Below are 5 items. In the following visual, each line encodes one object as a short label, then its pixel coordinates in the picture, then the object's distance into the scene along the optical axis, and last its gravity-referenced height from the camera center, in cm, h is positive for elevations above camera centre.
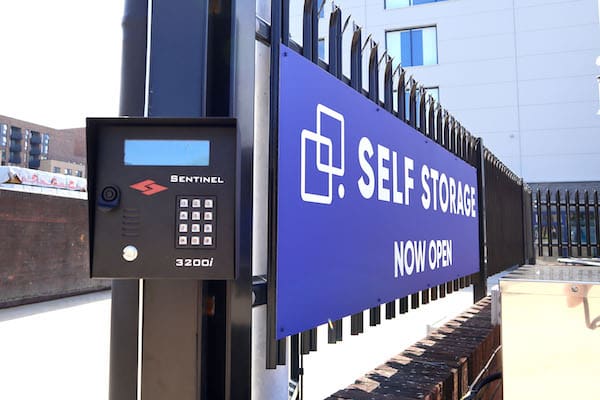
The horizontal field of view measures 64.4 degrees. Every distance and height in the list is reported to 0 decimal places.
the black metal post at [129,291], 137 -18
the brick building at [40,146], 6706 +1324
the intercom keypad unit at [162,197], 116 +8
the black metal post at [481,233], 462 -1
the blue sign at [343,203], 164 +12
